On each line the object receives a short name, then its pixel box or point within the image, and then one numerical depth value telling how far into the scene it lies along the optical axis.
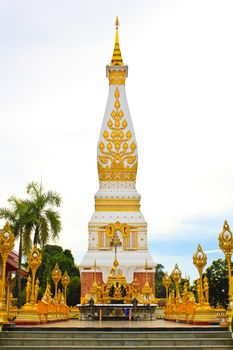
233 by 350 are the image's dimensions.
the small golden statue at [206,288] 21.76
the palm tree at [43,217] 35.75
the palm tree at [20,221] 35.19
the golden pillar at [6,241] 18.41
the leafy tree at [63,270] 45.34
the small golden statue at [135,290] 32.31
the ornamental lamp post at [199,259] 21.78
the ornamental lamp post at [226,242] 18.88
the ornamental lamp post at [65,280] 33.94
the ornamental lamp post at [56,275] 30.73
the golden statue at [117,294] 30.09
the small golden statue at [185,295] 23.76
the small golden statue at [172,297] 28.99
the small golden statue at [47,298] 24.22
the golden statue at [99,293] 31.38
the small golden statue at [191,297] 21.98
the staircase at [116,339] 14.55
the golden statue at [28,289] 23.08
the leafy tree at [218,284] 40.50
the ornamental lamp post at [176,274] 29.05
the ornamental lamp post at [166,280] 33.84
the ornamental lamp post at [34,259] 22.70
